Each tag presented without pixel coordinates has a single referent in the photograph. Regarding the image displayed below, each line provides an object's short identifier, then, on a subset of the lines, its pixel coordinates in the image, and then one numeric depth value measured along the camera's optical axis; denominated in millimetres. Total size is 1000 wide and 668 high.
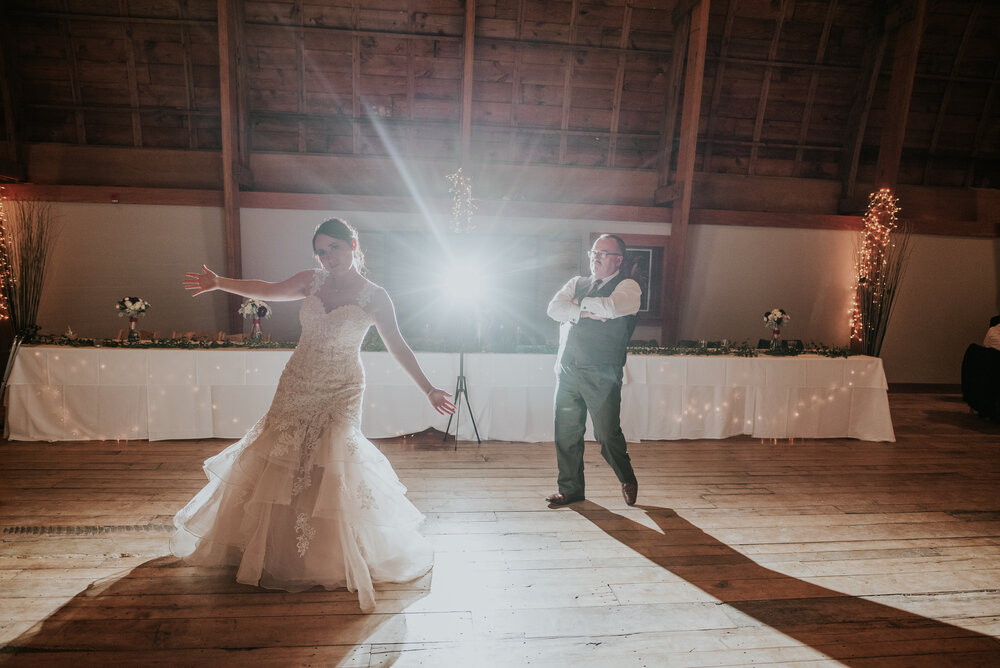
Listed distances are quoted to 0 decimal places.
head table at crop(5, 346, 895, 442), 4418
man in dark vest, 3198
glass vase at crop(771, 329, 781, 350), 5395
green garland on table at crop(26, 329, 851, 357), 4582
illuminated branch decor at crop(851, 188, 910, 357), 6828
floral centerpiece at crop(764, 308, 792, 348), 5512
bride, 2326
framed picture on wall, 7254
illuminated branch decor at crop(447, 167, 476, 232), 6902
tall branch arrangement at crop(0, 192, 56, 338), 5504
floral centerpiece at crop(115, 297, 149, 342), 4902
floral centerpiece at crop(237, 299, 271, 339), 4977
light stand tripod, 4629
